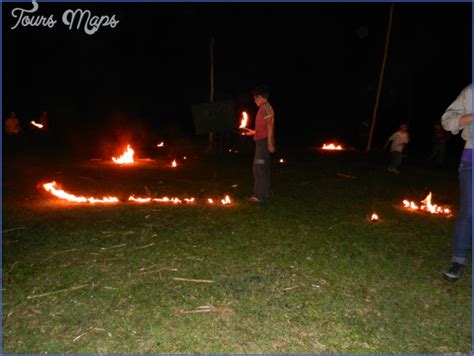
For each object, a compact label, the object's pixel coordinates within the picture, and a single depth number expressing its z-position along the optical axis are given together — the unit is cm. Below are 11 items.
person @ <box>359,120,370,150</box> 2404
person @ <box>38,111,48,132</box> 2129
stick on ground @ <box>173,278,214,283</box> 466
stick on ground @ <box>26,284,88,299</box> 421
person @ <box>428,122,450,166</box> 1967
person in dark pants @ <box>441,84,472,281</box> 463
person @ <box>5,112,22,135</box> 1871
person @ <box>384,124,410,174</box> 1514
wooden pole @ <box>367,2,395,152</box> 2198
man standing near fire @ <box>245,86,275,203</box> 834
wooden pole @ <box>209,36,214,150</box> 2009
